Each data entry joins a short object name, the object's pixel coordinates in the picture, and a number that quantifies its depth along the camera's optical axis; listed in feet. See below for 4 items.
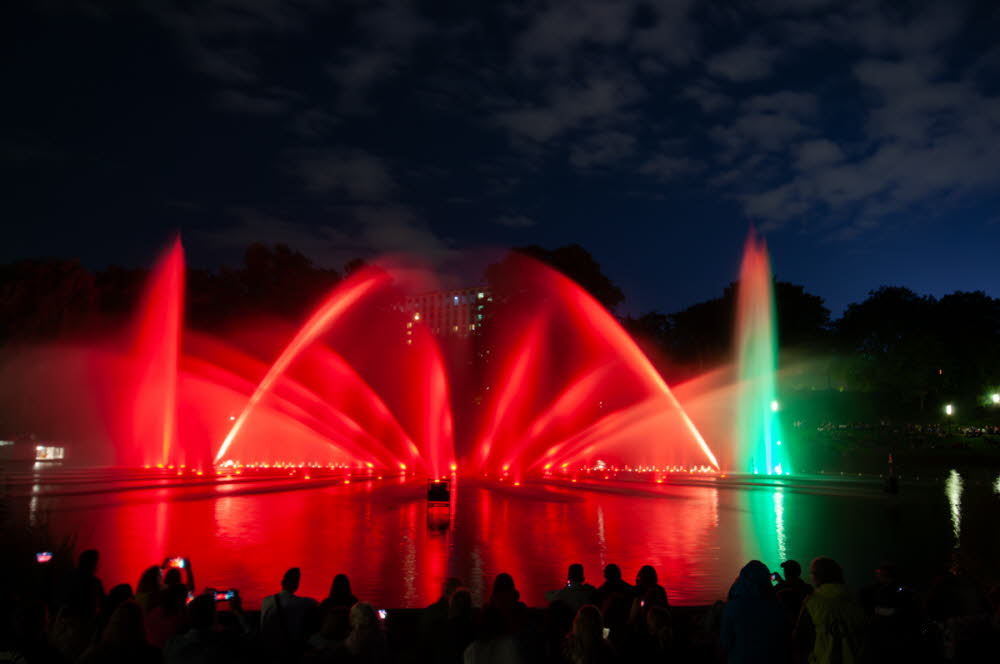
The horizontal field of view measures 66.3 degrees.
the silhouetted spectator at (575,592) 24.52
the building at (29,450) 175.52
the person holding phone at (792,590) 24.73
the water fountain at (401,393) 176.14
